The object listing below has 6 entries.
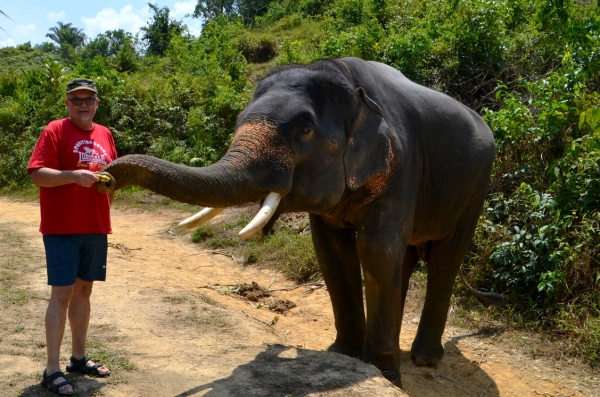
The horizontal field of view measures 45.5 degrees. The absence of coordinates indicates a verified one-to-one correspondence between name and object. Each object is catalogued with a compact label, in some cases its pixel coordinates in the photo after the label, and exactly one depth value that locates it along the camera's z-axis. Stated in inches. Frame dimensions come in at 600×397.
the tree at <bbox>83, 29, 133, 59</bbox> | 1736.0
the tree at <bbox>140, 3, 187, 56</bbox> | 1139.9
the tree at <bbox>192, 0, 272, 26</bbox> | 1261.1
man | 163.5
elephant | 166.2
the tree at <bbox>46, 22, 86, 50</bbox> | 2849.4
